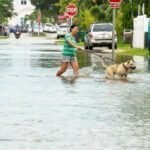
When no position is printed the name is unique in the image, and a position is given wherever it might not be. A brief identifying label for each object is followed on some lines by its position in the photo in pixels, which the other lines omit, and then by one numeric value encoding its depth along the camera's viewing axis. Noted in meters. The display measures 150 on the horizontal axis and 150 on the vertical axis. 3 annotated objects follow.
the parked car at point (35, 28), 132.50
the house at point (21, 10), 190.43
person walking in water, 23.67
